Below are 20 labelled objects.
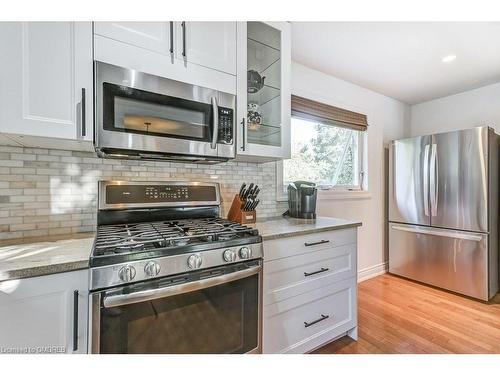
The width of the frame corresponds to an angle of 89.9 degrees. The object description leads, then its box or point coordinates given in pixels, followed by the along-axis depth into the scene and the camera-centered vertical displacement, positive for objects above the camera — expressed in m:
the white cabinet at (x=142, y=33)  1.23 +0.79
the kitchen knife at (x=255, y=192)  1.83 -0.04
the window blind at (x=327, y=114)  2.35 +0.75
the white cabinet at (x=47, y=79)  1.04 +0.48
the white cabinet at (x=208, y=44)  1.41 +0.85
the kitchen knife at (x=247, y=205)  1.78 -0.13
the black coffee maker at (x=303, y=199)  2.04 -0.10
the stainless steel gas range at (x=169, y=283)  0.96 -0.41
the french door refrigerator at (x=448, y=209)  2.39 -0.23
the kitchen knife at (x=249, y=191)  1.81 -0.03
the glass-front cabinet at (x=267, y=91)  1.74 +0.71
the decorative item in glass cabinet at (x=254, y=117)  1.76 +0.51
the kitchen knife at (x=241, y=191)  1.82 -0.03
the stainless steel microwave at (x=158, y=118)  1.23 +0.39
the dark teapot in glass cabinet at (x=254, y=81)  1.78 +0.77
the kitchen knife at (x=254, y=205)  1.82 -0.13
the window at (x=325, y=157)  2.48 +0.33
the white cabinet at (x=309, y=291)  1.43 -0.66
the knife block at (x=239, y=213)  1.75 -0.19
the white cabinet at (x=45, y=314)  0.86 -0.46
